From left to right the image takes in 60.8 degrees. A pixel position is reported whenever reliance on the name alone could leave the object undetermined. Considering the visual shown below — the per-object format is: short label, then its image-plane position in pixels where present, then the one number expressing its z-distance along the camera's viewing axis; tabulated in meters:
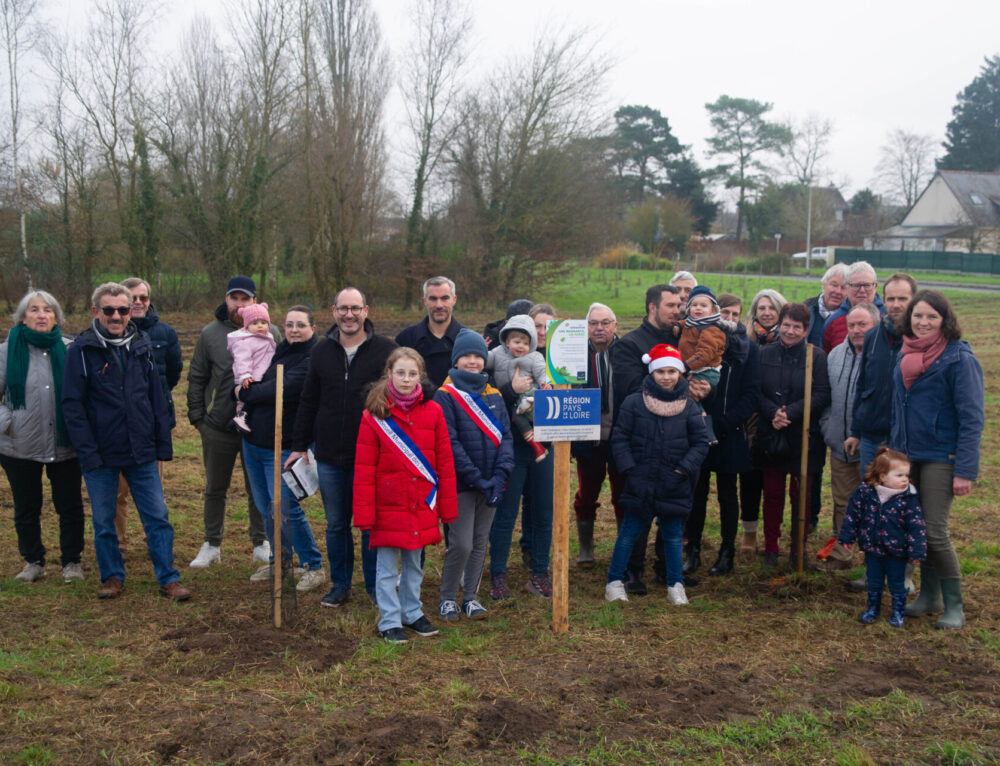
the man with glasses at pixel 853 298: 6.66
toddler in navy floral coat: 5.18
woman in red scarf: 5.04
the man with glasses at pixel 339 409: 5.47
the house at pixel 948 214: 55.78
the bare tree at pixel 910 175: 70.25
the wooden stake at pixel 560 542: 5.10
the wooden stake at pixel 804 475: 6.14
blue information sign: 5.05
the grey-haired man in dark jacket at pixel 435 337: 5.90
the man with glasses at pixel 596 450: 6.09
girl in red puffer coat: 4.94
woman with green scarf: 5.85
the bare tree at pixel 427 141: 29.83
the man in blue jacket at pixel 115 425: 5.58
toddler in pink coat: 5.96
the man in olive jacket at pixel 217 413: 6.32
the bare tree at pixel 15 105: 23.22
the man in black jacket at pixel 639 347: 6.05
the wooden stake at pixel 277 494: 5.19
